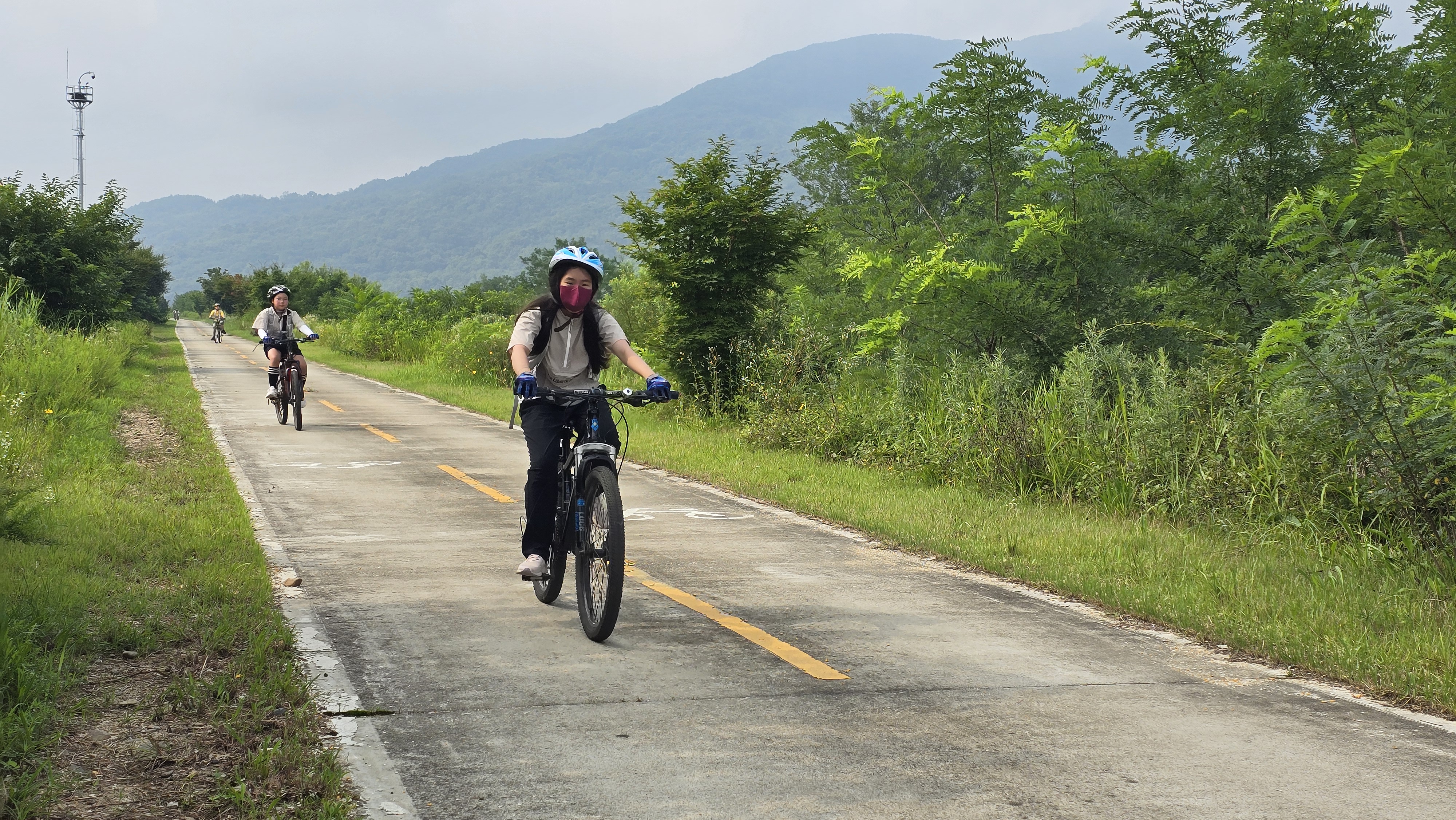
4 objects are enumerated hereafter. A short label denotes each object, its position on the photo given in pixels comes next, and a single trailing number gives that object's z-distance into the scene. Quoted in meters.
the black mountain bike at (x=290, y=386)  19.00
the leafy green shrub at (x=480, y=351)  30.62
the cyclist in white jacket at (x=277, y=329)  19.33
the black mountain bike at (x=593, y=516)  6.42
